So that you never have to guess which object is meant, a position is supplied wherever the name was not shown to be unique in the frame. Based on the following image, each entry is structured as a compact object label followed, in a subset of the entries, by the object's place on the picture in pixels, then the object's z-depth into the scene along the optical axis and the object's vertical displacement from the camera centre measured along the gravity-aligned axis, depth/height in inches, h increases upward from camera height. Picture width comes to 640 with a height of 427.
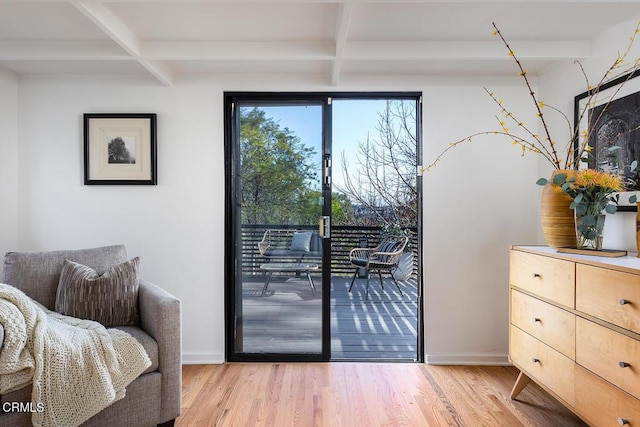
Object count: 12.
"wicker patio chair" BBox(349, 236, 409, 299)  190.9 -24.7
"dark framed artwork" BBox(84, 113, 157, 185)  112.5 +18.6
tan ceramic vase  82.0 -1.8
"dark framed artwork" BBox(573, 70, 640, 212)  79.6 +19.4
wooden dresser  58.6 -22.9
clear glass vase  74.0 -3.5
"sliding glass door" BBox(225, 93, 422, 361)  114.5 -4.0
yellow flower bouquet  74.2 +2.2
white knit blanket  61.7 -27.3
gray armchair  69.2 -26.9
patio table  115.3 -17.9
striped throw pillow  82.5 -19.5
